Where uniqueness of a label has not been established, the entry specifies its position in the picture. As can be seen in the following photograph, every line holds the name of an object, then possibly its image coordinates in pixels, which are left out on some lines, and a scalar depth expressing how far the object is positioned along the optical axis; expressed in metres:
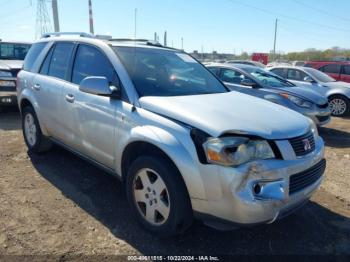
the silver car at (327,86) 10.96
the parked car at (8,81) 8.34
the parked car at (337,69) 14.22
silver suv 2.76
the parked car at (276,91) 7.71
